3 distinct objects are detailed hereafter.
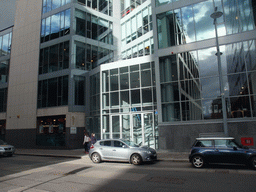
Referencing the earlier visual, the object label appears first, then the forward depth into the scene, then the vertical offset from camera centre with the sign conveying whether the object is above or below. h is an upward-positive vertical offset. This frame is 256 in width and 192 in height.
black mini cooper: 9.68 -1.44
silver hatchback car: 11.97 -1.64
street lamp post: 13.27 +1.89
